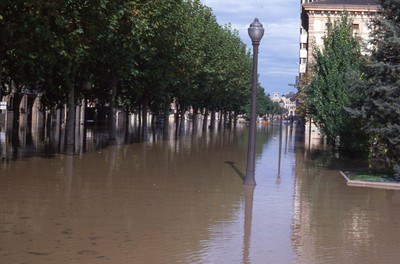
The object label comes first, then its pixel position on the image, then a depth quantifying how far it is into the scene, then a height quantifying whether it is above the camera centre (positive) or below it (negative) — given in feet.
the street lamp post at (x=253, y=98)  57.36 +1.30
